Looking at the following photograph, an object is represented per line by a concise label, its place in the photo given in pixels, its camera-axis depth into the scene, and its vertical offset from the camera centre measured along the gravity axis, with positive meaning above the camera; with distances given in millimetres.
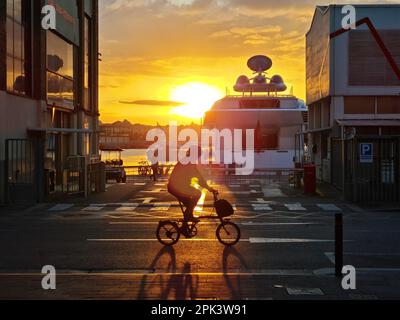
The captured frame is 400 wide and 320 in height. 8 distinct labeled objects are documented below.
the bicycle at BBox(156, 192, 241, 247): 12141 -1379
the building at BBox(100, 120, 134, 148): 156125 +5125
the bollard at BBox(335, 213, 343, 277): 9320 -1296
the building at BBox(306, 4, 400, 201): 28406 +3551
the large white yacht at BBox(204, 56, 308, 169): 43844 +2680
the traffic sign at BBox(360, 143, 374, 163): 22141 +213
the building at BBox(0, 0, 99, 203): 21797 +2398
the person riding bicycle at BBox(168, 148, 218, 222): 12195 -494
